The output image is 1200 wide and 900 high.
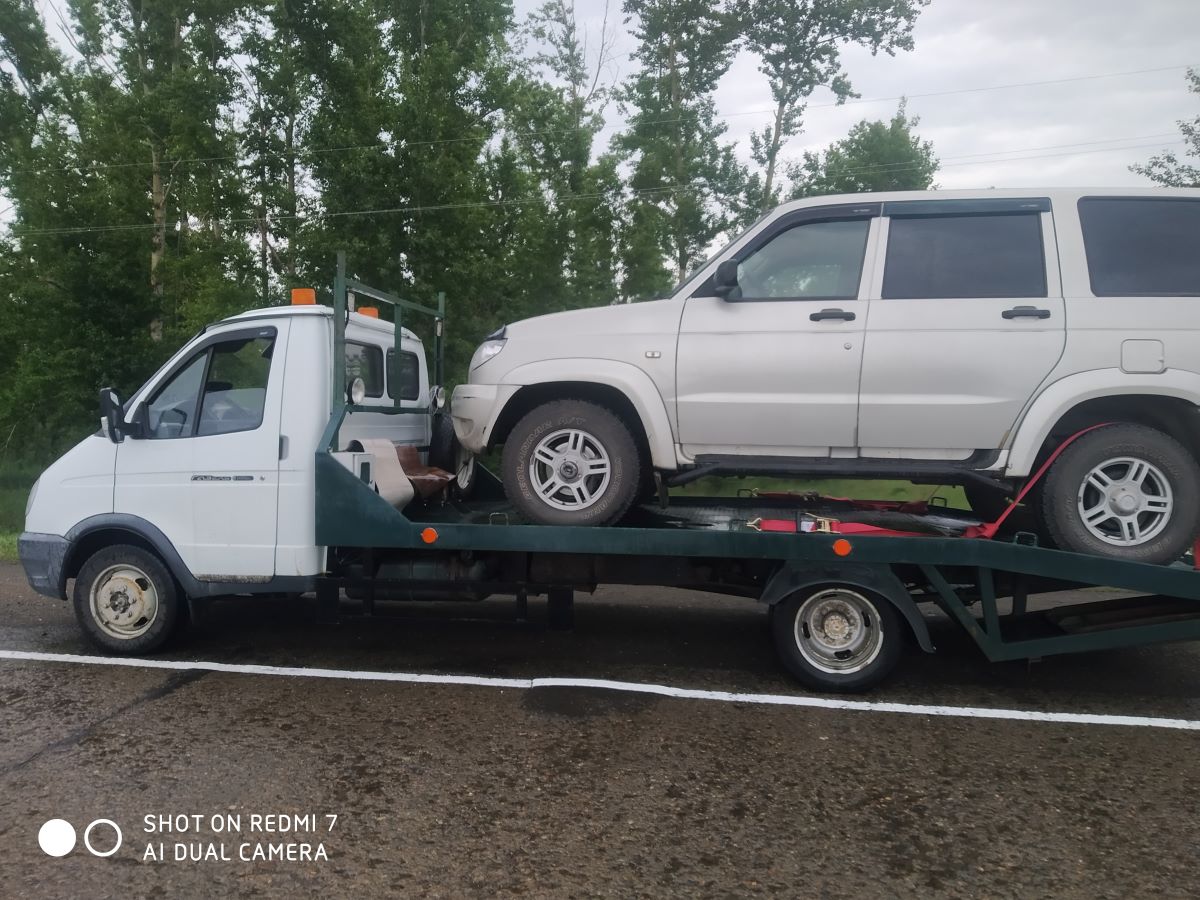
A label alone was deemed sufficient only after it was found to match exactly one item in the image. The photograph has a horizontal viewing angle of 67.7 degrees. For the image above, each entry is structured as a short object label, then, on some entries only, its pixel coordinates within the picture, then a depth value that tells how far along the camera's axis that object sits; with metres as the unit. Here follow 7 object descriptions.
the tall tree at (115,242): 16.92
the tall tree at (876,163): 23.00
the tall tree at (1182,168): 23.25
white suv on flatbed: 4.63
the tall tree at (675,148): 19.30
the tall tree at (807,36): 25.66
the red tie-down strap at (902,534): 4.71
